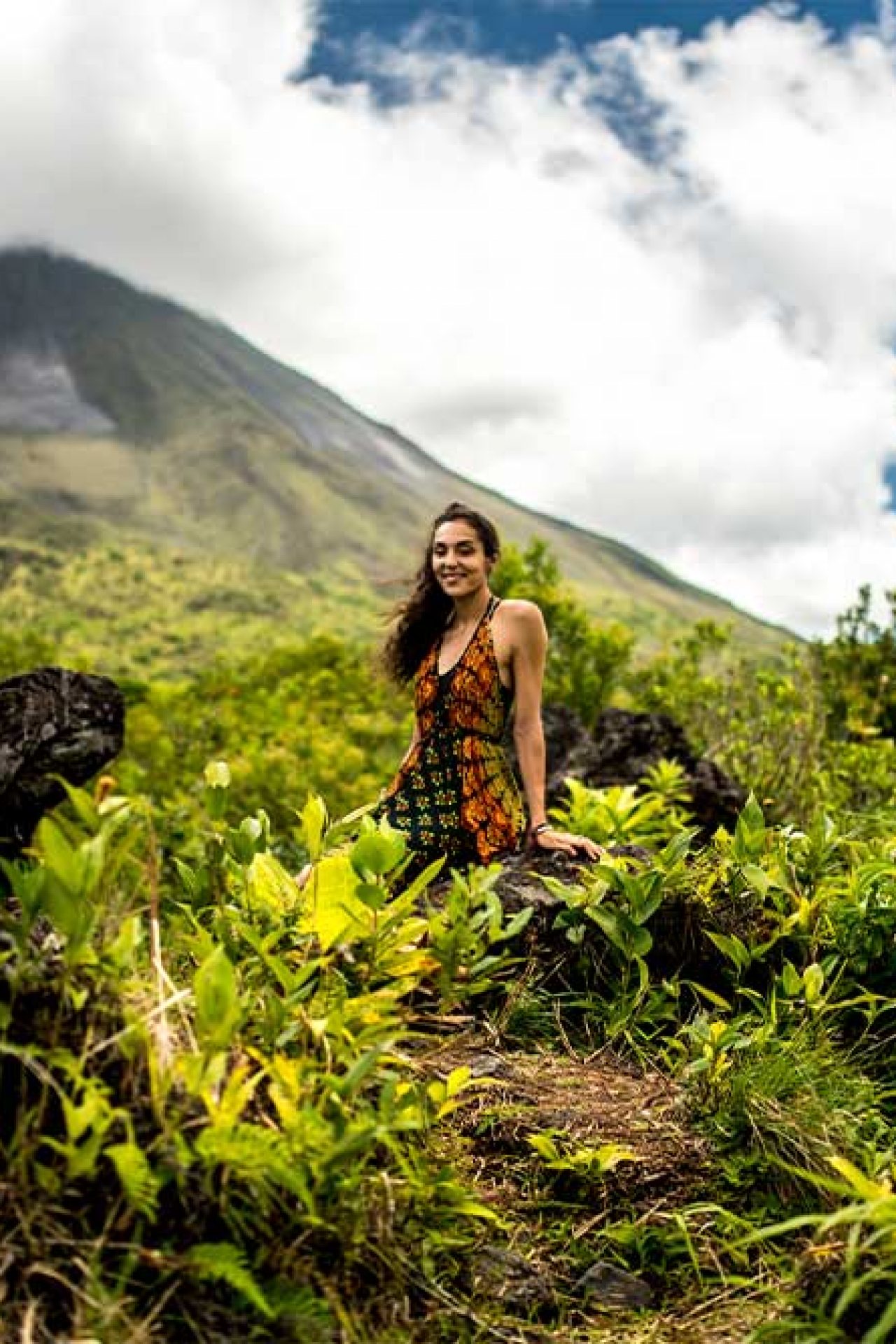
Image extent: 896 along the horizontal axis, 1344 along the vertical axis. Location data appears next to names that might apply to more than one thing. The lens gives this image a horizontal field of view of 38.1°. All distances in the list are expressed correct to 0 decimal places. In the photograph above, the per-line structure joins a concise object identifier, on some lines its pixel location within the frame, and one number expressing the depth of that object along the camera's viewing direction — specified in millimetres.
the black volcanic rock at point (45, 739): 4531
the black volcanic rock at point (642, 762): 7148
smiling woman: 4574
